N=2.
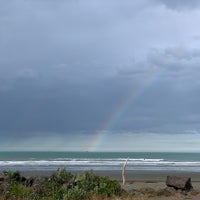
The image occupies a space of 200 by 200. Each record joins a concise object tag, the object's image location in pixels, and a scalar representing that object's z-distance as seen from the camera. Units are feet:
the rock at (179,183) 51.20
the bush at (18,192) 39.28
